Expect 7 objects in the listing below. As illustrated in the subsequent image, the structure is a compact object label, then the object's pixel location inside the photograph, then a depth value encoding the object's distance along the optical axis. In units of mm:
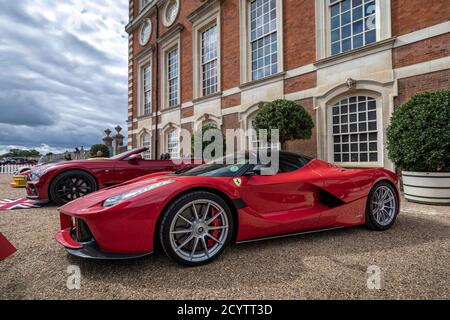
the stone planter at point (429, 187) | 5160
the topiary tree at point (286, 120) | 7770
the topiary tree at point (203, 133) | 10933
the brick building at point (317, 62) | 6973
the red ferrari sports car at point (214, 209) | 2158
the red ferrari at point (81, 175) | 5191
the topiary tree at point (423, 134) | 5102
